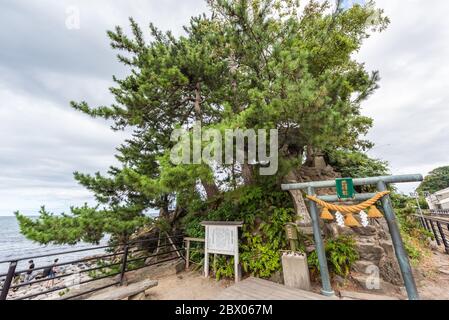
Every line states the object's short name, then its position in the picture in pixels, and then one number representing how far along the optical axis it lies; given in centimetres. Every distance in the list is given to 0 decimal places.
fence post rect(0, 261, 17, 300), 279
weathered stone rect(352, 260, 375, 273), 372
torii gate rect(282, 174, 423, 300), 278
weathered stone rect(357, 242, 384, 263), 385
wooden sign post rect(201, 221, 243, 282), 435
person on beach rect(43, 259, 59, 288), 952
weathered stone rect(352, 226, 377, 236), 432
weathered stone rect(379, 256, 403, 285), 364
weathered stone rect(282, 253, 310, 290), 348
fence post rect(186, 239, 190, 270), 529
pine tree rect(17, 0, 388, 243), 345
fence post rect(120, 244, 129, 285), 421
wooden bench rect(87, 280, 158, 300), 305
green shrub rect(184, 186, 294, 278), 422
